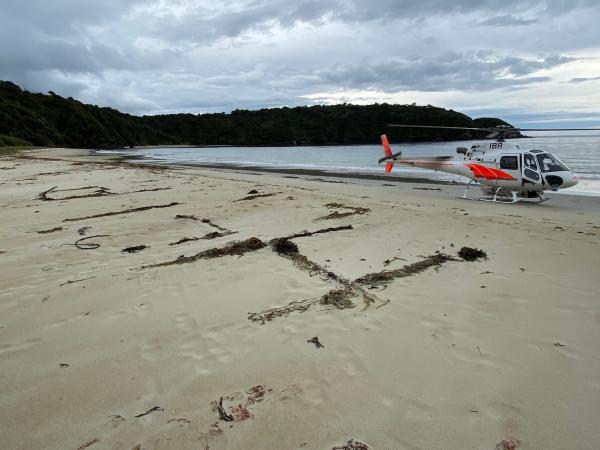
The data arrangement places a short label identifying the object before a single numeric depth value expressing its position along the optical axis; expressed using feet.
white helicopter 37.45
